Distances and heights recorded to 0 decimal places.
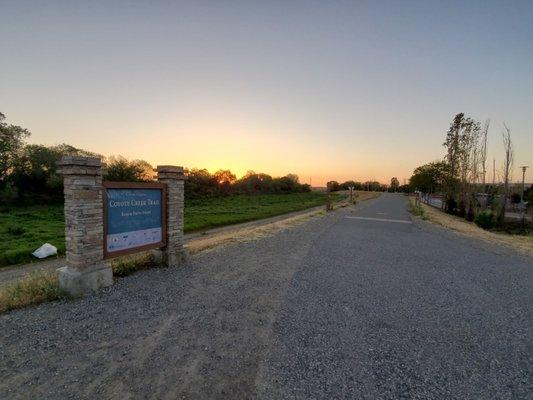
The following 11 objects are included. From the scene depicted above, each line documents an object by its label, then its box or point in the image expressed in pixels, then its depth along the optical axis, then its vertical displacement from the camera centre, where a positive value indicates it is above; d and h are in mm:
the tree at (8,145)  32950 +4374
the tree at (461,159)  31641 +3761
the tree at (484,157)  31809 +3959
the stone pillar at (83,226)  5398 -818
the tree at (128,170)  38156 +1977
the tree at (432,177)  37125 +2138
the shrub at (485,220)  25275 -2463
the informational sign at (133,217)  6156 -753
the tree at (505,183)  25956 +962
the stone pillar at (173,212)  7580 -711
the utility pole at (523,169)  31469 +2682
